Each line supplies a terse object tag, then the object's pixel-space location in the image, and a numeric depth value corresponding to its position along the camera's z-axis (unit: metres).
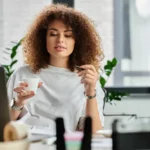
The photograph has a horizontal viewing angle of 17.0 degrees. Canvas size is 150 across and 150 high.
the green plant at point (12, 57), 3.15
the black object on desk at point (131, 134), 1.33
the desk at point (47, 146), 1.70
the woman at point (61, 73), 2.30
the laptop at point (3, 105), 1.56
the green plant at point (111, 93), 3.24
